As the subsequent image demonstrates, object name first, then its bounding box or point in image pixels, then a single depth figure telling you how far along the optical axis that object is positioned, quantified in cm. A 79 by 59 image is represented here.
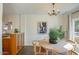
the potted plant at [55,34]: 98
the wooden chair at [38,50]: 94
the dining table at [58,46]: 94
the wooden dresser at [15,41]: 109
